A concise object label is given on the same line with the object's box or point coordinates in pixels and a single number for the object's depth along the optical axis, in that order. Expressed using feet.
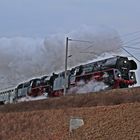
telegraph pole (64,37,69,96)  127.99
